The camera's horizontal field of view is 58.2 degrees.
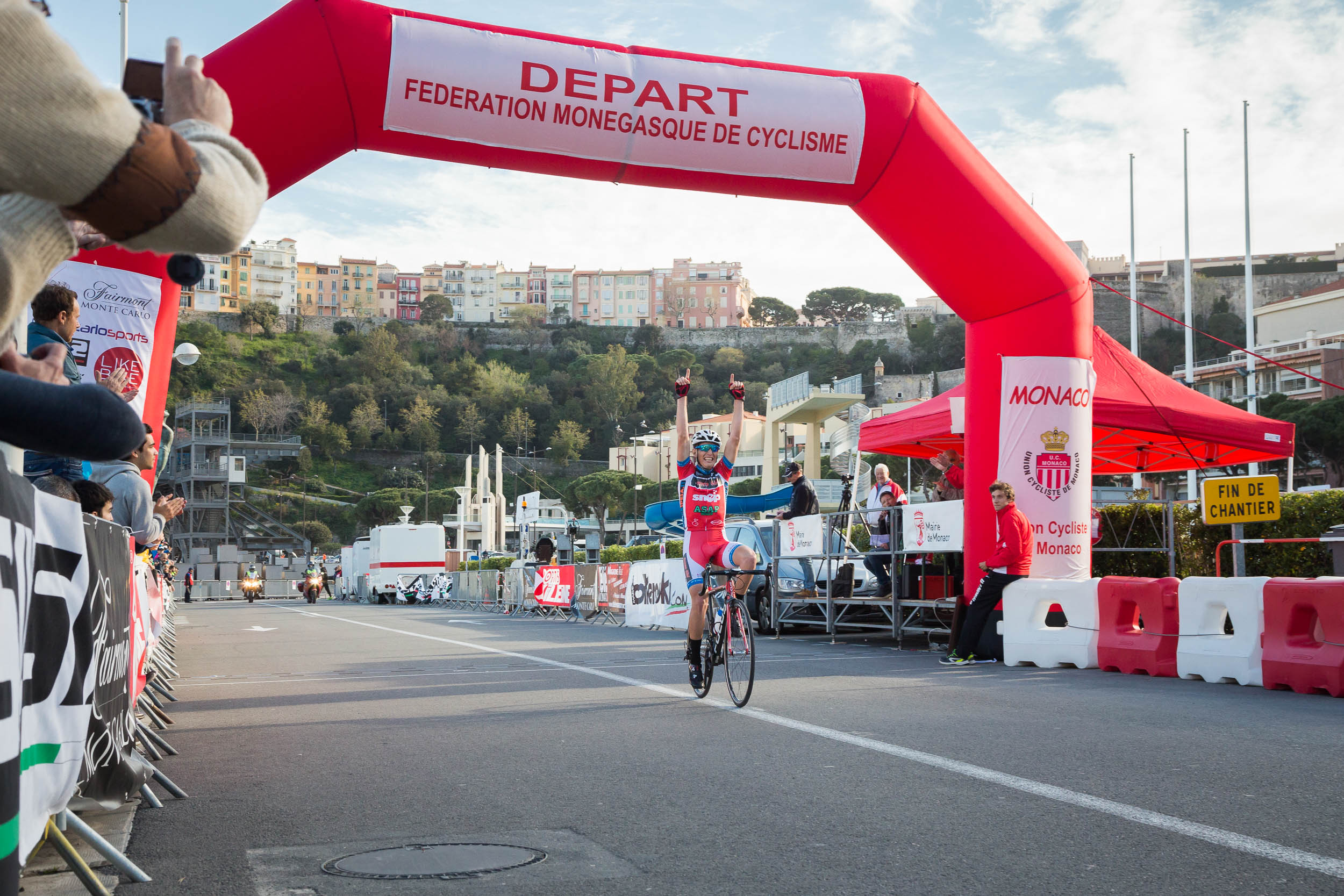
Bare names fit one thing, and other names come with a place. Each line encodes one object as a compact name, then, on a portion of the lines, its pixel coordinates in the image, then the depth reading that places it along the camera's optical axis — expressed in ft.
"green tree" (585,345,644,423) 489.67
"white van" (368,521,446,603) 176.35
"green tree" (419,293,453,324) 597.93
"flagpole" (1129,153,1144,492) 127.05
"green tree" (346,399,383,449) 440.86
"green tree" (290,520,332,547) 347.15
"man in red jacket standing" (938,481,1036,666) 40.19
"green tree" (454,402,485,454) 447.01
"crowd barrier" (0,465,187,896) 9.09
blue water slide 74.33
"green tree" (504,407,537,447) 458.91
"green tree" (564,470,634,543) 322.96
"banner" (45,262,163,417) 32.76
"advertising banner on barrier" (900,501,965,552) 45.44
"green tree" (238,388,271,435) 419.54
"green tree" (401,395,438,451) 442.91
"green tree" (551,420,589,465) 453.58
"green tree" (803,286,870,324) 631.97
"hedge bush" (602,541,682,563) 92.73
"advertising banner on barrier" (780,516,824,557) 55.77
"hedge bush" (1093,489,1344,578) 50.31
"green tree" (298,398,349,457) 429.38
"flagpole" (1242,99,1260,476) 119.85
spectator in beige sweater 5.35
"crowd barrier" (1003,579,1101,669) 38.09
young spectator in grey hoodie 23.61
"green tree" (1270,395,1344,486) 206.08
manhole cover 12.96
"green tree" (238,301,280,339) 513.86
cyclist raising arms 29.27
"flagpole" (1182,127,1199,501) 112.05
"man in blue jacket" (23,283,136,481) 15.20
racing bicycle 27.53
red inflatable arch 33.71
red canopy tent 49.26
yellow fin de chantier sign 35.76
